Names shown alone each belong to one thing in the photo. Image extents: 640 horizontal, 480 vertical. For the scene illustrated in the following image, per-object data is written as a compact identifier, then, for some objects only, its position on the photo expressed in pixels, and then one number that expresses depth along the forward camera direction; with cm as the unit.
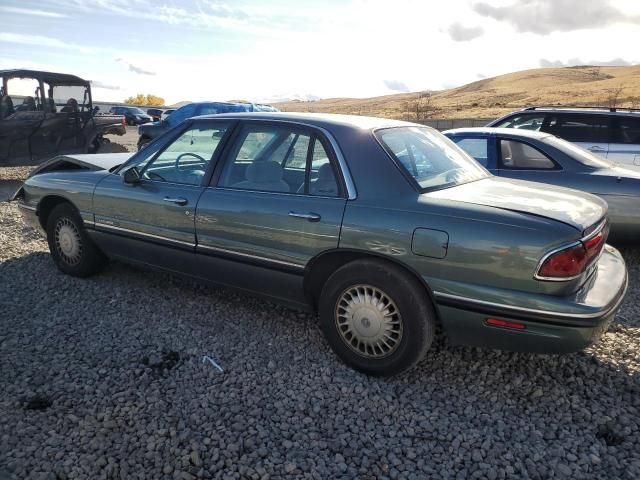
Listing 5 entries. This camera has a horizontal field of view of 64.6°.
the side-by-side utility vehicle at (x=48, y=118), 988
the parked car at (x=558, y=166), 502
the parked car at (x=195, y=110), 1498
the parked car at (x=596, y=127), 707
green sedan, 263
